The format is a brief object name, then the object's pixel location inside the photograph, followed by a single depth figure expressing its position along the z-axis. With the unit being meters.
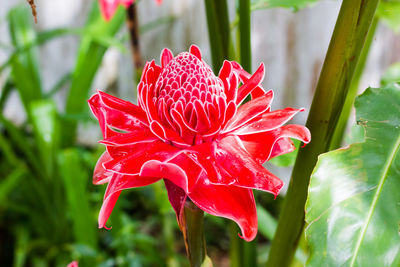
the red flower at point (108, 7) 1.17
